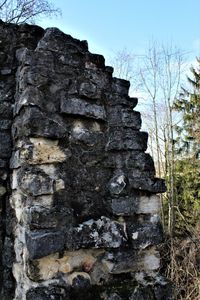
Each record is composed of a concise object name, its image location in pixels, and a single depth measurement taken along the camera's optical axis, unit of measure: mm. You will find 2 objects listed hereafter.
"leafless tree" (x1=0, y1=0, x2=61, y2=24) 11538
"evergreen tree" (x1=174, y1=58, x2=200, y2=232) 14203
